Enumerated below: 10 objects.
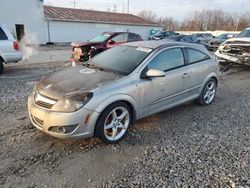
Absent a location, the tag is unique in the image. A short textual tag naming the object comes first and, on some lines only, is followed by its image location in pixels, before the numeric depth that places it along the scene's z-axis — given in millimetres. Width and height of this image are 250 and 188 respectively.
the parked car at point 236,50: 7466
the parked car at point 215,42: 16296
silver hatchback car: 2654
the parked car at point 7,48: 6507
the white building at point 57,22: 16745
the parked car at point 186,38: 12577
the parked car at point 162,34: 18801
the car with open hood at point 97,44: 8660
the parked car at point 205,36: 20800
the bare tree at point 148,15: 63100
